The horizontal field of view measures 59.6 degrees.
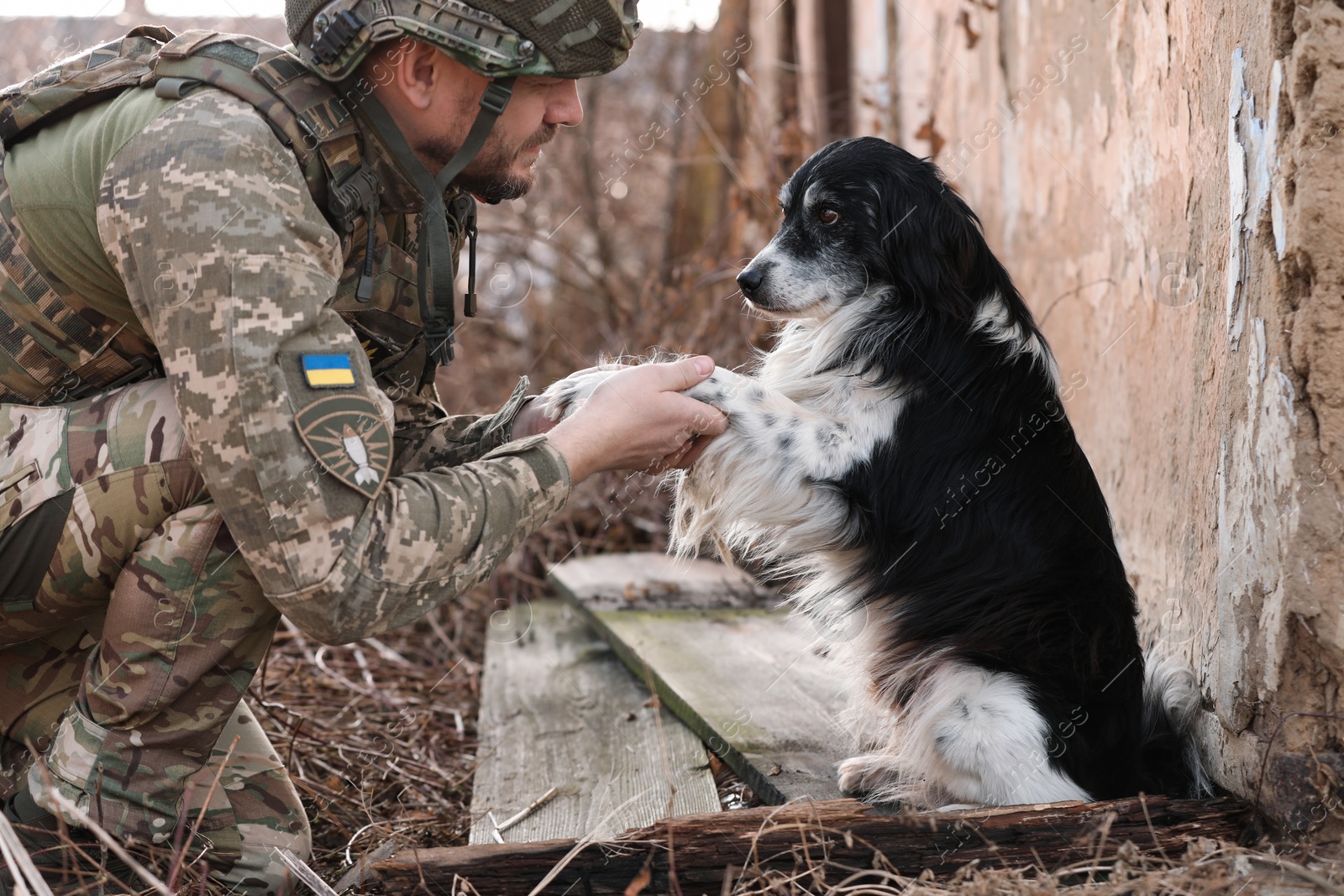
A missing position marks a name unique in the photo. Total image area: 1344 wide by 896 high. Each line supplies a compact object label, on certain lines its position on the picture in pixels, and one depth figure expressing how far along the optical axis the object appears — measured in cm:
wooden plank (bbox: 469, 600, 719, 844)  285
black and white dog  255
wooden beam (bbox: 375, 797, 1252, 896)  214
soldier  201
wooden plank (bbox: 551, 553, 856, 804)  299
